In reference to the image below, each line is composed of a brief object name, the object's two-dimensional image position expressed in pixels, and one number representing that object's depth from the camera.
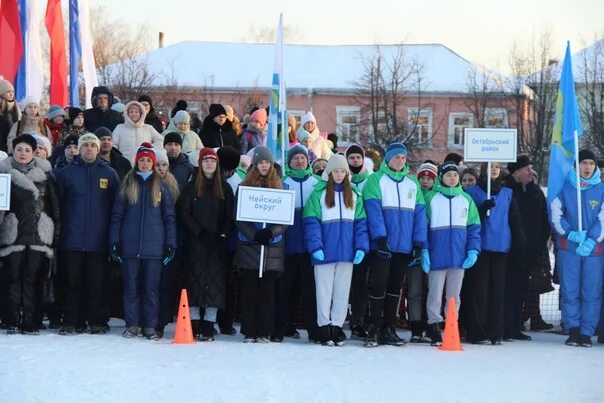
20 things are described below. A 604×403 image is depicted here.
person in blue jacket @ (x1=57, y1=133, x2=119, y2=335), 12.91
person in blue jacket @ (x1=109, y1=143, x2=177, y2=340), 12.80
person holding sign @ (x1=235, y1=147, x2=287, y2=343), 12.80
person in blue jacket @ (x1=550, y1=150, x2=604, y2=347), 13.70
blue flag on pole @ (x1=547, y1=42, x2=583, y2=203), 14.39
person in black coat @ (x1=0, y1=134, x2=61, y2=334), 12.66
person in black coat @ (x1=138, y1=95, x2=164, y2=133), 16.88
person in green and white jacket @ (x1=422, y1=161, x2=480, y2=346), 13.23
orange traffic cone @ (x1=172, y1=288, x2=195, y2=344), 12.52
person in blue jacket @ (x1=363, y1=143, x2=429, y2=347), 12.86
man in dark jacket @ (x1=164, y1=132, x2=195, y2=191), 14.10
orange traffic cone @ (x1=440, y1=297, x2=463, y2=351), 12.82
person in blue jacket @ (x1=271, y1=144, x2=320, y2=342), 13.11
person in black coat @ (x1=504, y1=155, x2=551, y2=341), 14.27
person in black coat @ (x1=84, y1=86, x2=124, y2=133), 15.73
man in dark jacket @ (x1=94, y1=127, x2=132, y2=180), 13.90
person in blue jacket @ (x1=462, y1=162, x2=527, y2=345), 13.52
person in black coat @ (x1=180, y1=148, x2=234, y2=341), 12.87
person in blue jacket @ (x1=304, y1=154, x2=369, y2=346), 12.77
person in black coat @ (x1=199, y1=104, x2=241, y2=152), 16.73
